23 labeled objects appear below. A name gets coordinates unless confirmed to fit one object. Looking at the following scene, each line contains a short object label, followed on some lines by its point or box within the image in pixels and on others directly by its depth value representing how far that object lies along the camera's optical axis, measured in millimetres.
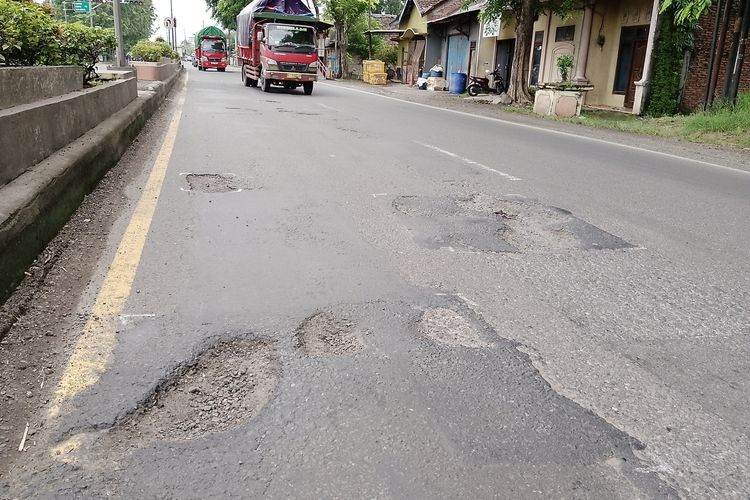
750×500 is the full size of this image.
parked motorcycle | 27141
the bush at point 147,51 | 24547
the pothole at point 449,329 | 3271
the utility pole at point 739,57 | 15812
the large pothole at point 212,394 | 2477
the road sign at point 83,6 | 43675
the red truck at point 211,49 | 49406
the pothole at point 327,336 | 3139
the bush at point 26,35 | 6172
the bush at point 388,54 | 45062
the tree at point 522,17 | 20969
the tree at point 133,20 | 79788
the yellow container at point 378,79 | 38438
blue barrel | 29719
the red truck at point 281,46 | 22234
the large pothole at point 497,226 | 5027
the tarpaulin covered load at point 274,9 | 25141
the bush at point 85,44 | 8328
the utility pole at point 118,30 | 15553
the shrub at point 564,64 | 19891
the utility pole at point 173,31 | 52650
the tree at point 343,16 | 38294
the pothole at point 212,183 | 6579
